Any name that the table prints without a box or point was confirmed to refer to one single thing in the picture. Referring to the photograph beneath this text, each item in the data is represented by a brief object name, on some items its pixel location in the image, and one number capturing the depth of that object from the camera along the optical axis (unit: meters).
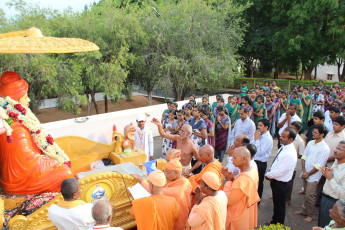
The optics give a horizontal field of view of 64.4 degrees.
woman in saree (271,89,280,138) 9.40
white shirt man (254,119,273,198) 5.20
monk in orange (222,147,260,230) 3.56
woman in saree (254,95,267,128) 8.55
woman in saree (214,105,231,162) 6.87
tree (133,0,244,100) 13.84
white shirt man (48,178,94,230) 2.98
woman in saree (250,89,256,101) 9.97
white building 32.09
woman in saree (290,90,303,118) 9.09
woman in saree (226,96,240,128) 8.48
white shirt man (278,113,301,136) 7.11
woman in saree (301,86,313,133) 9.84
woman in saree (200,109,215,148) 6.38
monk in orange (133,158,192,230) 3.48
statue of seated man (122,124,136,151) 5.75
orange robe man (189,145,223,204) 4.01
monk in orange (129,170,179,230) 3.21
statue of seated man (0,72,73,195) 3.92
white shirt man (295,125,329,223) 4.62
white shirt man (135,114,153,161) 6.24
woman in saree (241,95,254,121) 7.86
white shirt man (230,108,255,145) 6.30
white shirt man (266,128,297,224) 4.39
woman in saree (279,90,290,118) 9.48
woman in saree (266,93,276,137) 9.00
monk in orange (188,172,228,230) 2.98
